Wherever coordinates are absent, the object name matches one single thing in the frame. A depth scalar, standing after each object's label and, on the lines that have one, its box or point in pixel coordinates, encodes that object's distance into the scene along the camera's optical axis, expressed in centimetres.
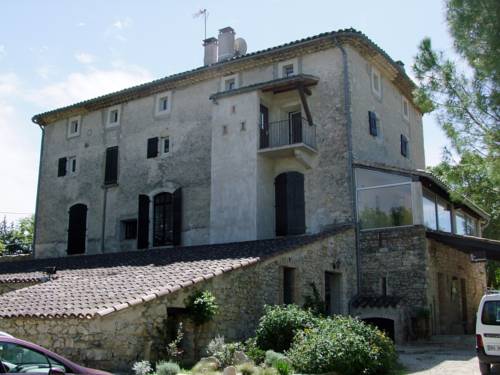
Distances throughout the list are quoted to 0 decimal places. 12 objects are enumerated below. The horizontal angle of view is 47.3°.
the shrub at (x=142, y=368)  1077
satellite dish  2448
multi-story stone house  1554
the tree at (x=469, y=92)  1134
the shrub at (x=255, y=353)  1223
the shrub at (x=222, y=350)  1182
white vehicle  1052
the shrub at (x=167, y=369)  1052
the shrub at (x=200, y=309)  1308
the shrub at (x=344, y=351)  1102
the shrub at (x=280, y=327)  1315
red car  695
